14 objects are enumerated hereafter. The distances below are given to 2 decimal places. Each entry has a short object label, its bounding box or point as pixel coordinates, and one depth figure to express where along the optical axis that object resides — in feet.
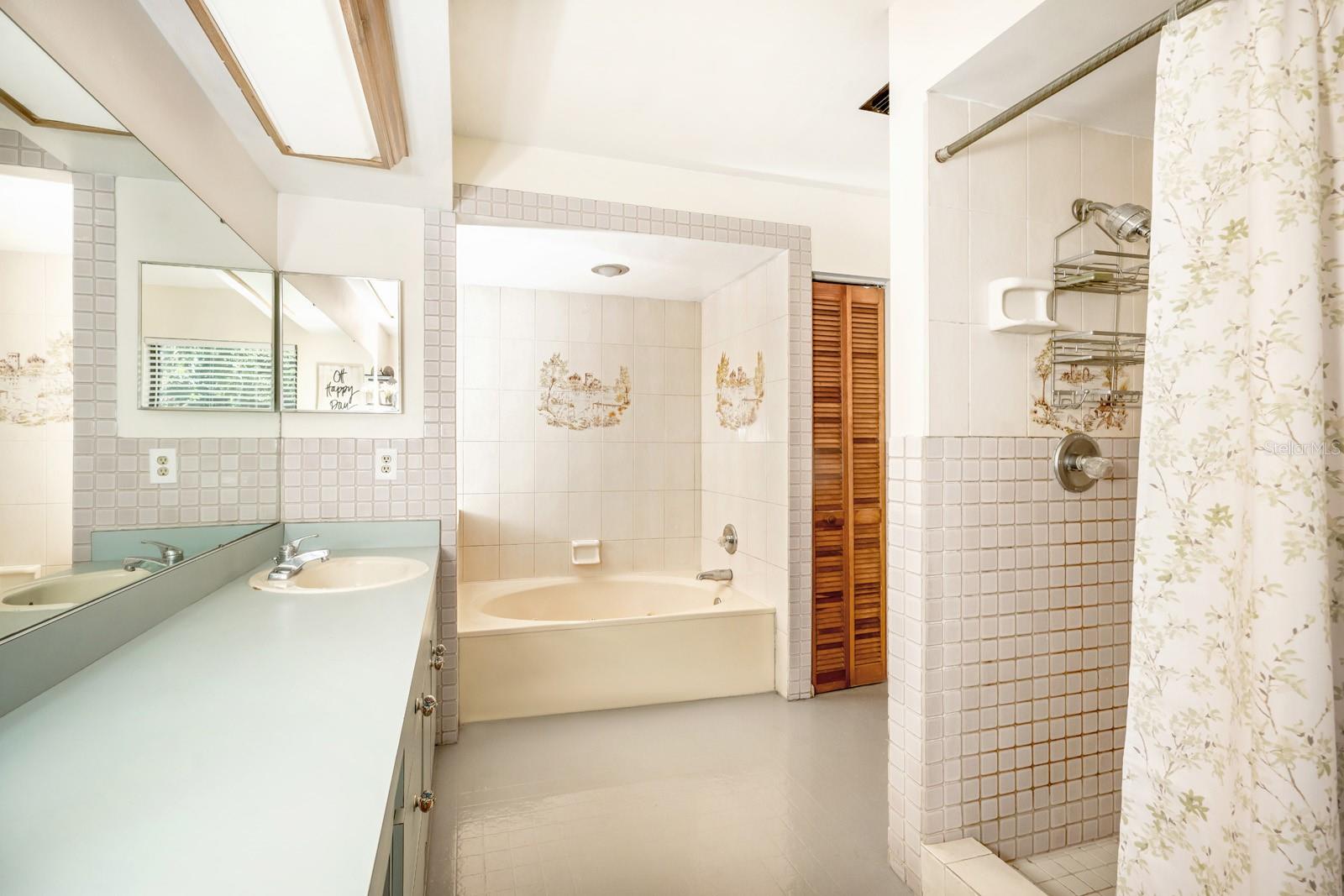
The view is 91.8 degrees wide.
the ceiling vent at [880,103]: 7.72
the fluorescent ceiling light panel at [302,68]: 4.24
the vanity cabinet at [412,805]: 2.92
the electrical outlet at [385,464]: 8.21
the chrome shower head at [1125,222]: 5.64
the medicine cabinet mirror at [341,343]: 7.93
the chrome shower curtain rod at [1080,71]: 3.78
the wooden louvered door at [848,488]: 10.48
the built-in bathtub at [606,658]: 9.16
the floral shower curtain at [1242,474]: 3.18
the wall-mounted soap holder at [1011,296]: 5.68
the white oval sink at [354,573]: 6.70
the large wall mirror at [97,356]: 3.07
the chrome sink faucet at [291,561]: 6.11
